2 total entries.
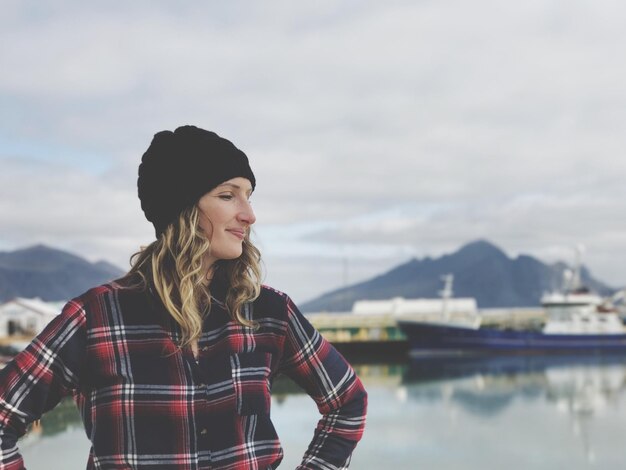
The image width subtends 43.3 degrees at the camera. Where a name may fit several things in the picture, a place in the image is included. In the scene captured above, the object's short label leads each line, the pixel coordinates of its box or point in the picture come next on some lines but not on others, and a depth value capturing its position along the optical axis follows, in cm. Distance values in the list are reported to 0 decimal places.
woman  144
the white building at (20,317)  3397
